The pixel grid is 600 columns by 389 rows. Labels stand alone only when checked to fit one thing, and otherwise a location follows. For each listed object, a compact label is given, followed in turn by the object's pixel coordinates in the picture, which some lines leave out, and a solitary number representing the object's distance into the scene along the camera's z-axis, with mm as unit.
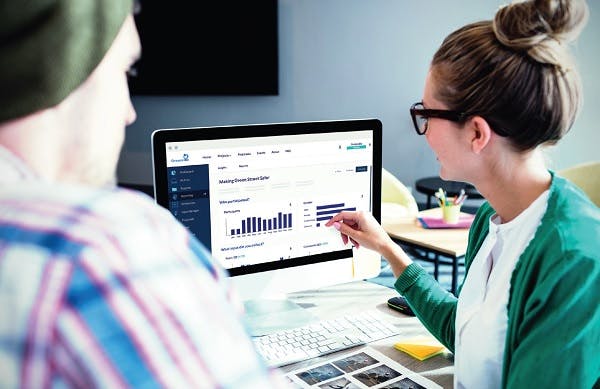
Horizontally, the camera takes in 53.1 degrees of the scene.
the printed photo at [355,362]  1223
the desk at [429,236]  2514
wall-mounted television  5324
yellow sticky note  1292
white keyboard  1275
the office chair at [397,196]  3351
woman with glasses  975
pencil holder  2801
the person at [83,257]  330
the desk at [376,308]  1242
